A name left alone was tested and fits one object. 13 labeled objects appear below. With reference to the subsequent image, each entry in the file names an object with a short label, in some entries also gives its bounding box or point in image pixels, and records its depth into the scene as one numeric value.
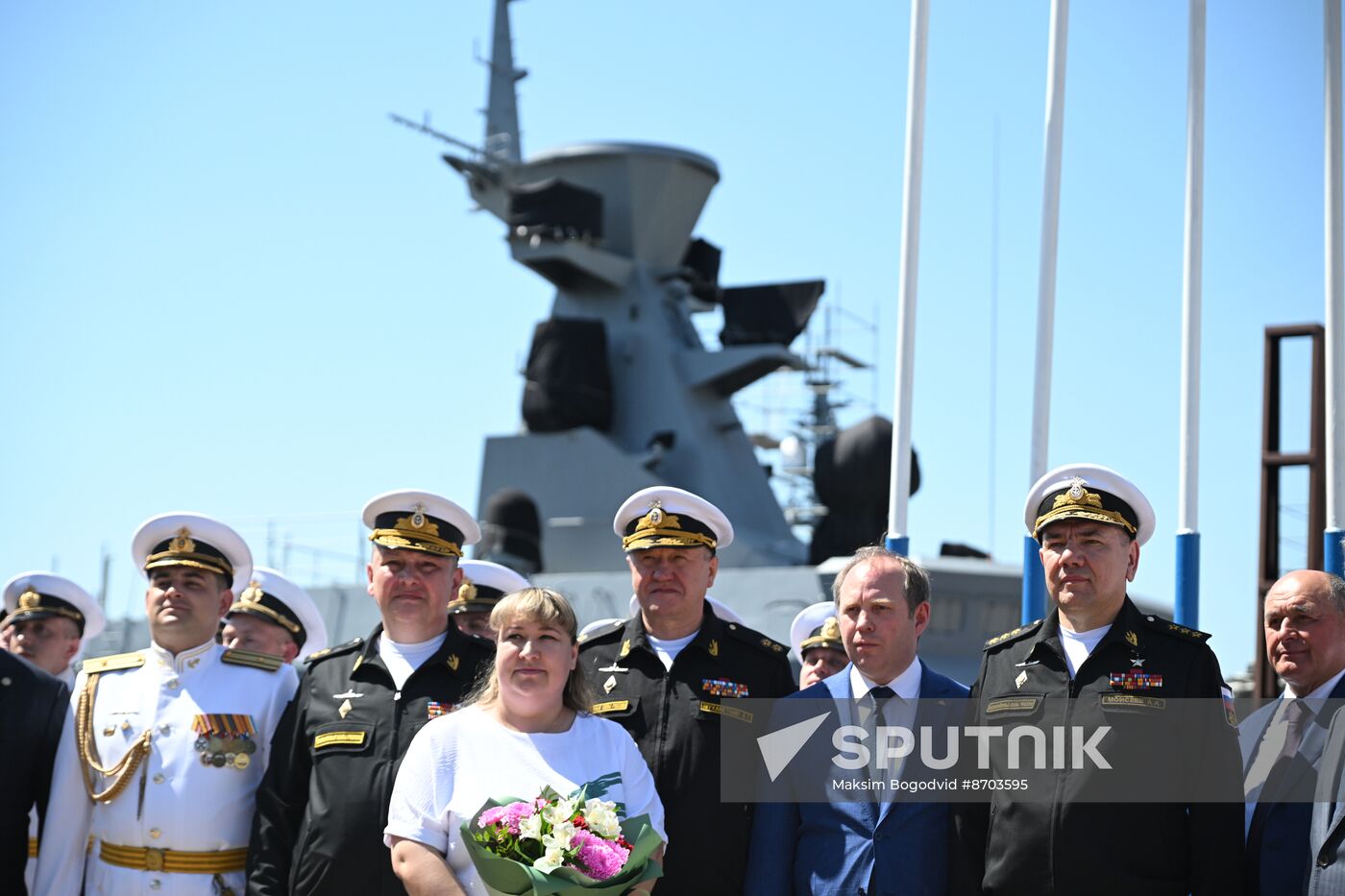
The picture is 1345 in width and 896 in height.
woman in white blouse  3.34
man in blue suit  3.68
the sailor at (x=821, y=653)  5.54
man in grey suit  3.84
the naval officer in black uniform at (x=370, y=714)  3.92
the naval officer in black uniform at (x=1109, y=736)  3.55
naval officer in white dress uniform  4.07
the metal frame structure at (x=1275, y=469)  7.74
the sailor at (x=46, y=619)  5.88
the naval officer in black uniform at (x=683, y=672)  3.97
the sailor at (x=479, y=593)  5.91
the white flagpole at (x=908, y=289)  5.62
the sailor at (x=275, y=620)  5.74
